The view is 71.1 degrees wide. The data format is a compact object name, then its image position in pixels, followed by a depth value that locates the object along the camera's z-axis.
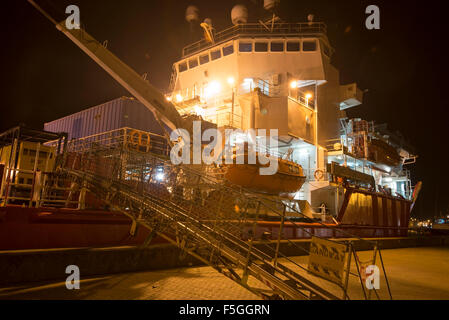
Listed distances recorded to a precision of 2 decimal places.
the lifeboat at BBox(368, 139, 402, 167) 20.75
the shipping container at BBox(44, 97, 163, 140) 14.99
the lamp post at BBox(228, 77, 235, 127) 17.30
